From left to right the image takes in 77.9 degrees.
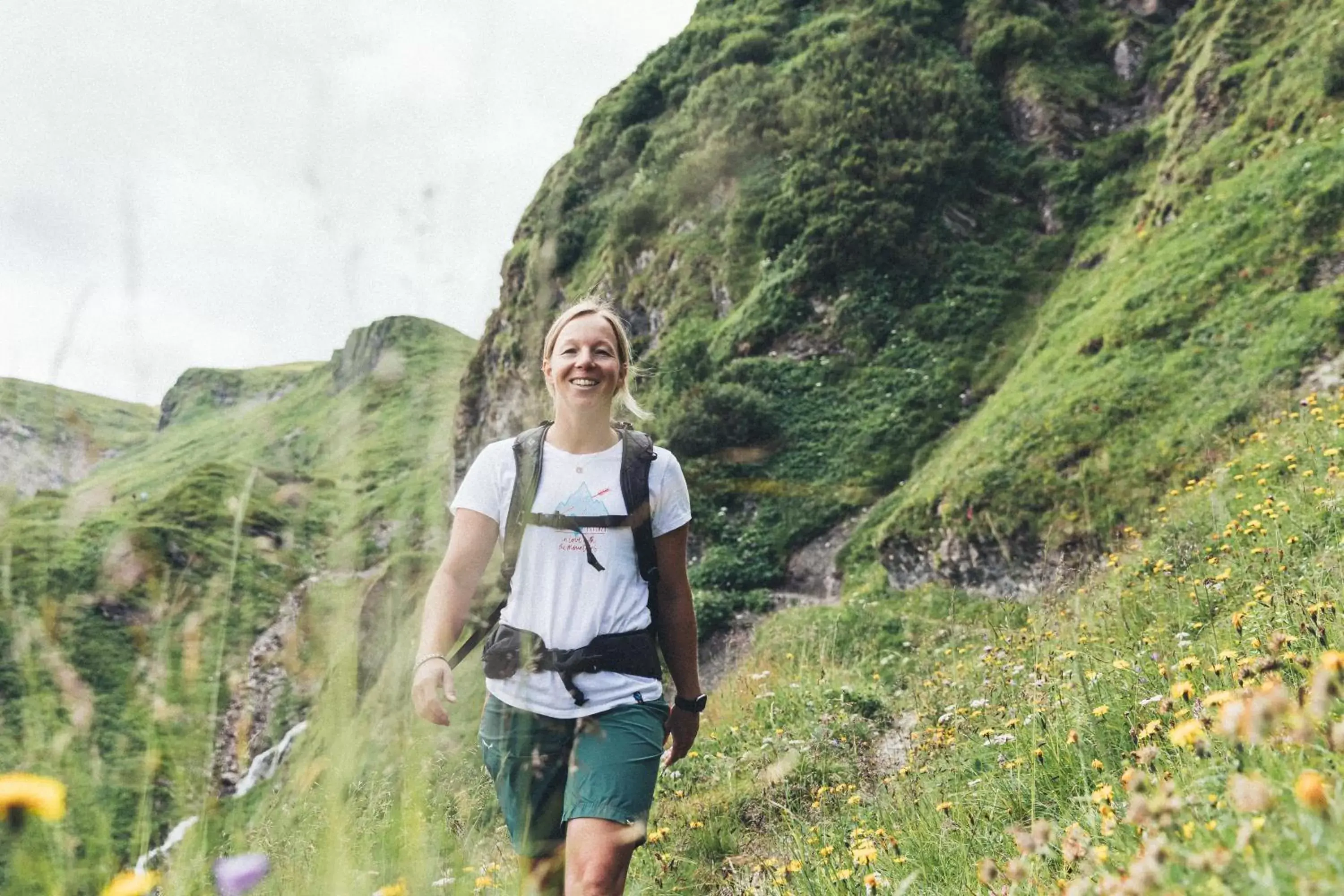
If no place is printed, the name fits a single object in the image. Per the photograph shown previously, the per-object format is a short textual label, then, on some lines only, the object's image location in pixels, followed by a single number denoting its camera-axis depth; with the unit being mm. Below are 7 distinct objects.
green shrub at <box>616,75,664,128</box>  40031
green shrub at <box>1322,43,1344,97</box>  15070
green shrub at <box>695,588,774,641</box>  18781
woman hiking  2494
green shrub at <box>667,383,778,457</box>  23031
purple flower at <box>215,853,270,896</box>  1263
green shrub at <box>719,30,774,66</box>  34812
